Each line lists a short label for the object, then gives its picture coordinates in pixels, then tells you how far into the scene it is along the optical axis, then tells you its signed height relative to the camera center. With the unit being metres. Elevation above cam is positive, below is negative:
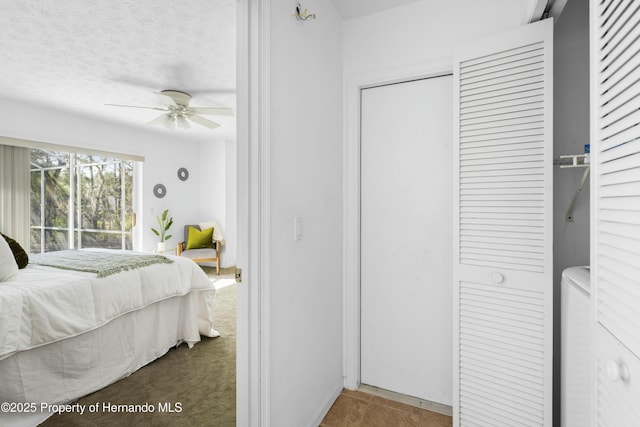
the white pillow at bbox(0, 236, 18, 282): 1.96 -0.36
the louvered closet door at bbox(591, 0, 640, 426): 0.67 +0.01
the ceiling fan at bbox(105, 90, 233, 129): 3.20 +1.05
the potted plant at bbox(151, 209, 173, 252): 5.30 -0.32
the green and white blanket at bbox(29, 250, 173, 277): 2.31 -0.43
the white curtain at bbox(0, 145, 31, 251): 3.70 +0.19
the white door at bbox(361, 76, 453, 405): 1.88 -0.17
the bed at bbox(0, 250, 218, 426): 1.74 -0.80
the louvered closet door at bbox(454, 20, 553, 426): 1.42 -0.09
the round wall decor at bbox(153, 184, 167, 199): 5.41 +0.31
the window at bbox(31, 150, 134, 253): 4.31 +0.10
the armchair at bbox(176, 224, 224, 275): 5.49 -0.77
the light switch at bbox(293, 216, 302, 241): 1.55 -0.09
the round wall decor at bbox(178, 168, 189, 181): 5.84 +0.66
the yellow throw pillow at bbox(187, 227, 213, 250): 5.57 -0.54
